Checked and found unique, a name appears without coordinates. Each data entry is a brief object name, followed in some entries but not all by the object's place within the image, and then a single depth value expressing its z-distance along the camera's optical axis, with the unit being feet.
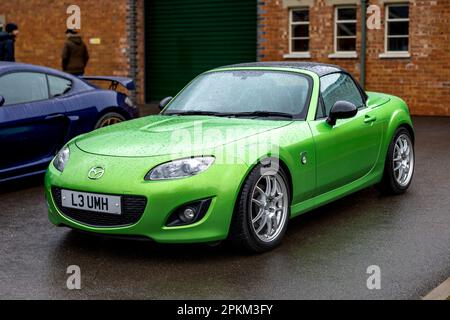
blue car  27.66
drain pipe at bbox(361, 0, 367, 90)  61.87
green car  18.07
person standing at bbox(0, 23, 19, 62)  52.42
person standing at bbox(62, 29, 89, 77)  56.80
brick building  60.64
